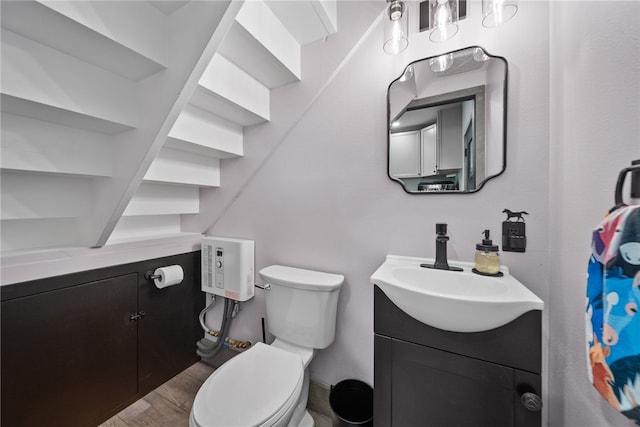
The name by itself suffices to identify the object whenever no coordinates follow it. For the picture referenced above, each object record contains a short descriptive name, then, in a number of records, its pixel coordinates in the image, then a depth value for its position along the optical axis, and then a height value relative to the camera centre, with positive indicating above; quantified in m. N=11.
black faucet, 1.04 -0.17
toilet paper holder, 1.49 -0.42
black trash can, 1.24 -1.04
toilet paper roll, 1.50 -0.43
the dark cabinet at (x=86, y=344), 1.04 -0.71
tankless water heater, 1.56 -0.39
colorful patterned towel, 0.44 -0.21
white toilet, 0.88 -0.74
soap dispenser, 0.95 -0.20
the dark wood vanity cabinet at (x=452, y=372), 0.72 -0.55
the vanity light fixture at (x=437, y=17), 0.95 +0.87
